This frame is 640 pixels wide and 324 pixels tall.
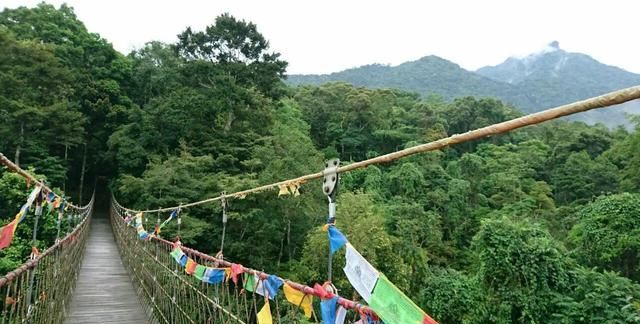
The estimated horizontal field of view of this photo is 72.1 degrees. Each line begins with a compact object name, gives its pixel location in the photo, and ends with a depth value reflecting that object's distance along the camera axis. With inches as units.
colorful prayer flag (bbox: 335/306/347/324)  52.0
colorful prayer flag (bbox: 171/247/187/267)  124.5
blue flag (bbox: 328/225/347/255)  56.2
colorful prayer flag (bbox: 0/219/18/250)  98.0
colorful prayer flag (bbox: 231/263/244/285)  82.3
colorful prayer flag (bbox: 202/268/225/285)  92.0
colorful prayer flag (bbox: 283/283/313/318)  61.1
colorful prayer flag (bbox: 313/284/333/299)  53.6
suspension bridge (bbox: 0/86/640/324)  42.3
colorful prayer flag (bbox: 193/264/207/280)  101.9
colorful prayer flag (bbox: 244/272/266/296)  74.5
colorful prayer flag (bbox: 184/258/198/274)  111.2
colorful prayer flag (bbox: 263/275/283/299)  69.0
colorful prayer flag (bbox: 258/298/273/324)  67.7
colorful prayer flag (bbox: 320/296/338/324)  53.0
